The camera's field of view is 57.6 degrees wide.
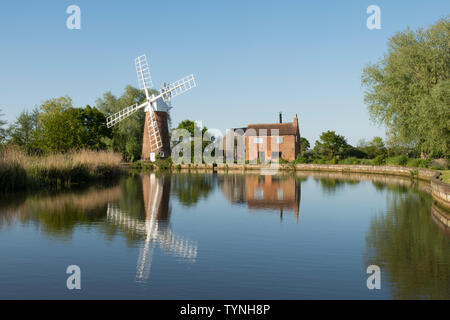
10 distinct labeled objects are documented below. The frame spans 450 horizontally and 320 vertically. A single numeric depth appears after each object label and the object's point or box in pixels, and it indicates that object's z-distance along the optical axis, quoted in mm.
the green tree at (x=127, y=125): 64688
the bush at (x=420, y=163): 36875
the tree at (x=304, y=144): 72938
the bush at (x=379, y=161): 50094
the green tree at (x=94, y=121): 60094
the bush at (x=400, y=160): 43150
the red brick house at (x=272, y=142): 64688
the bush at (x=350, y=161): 52147
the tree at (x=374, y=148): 57194
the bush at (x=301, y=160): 58109
